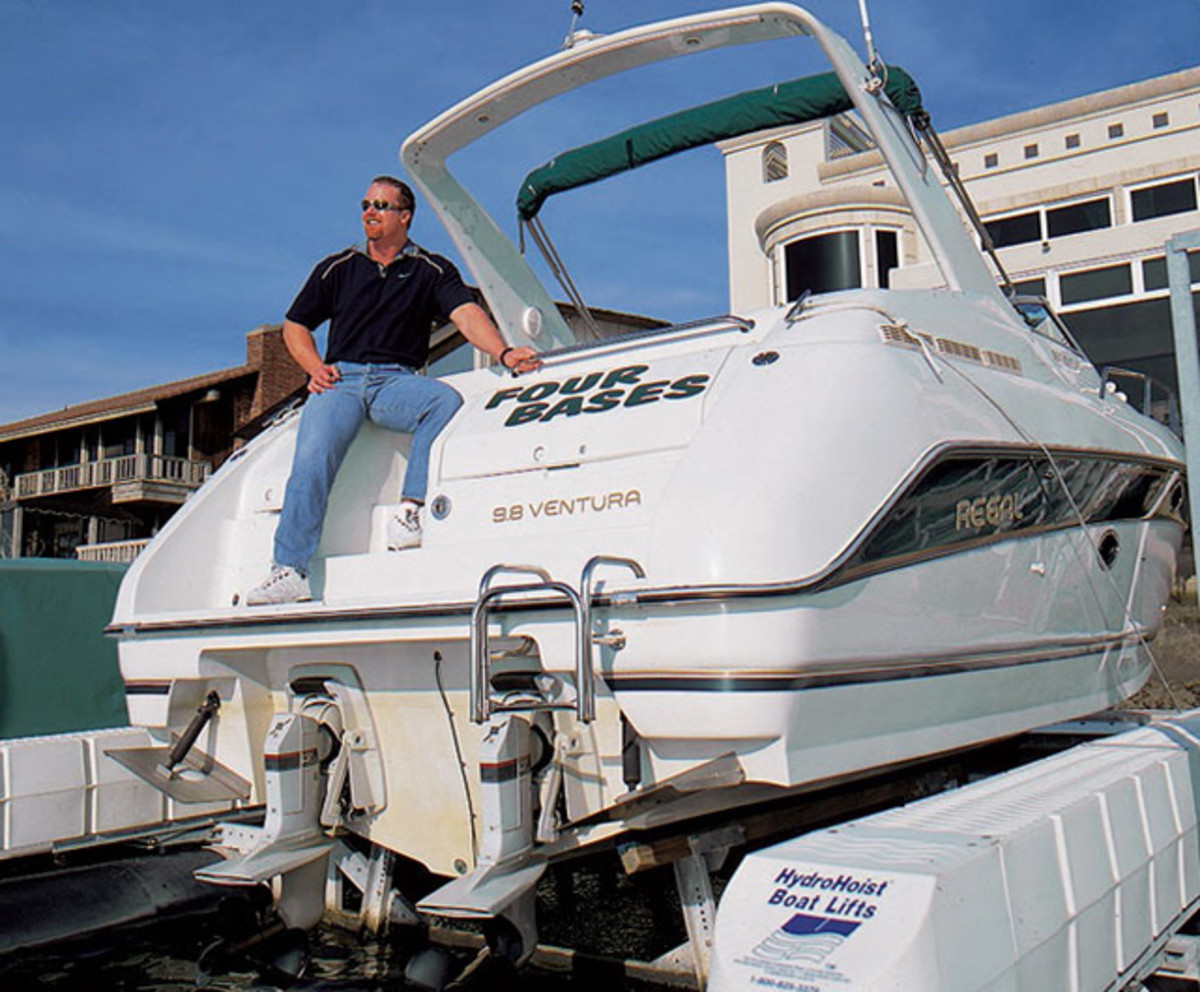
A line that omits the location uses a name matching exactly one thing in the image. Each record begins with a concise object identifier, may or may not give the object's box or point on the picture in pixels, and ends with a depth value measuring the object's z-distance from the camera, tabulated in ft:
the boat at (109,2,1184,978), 9.77
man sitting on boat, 13.53
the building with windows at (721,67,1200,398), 57.47
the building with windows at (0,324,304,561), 99.91
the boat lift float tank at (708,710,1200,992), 6.62
